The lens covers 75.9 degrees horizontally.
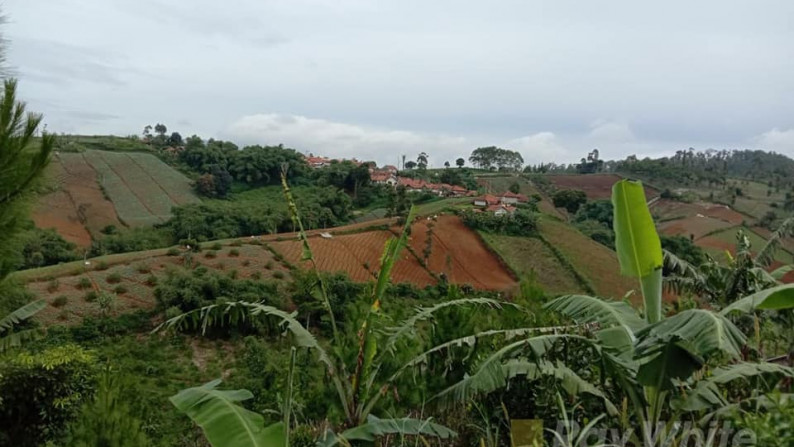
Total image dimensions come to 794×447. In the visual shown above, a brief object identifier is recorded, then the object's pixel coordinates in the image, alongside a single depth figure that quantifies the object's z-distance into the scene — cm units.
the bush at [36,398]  491
